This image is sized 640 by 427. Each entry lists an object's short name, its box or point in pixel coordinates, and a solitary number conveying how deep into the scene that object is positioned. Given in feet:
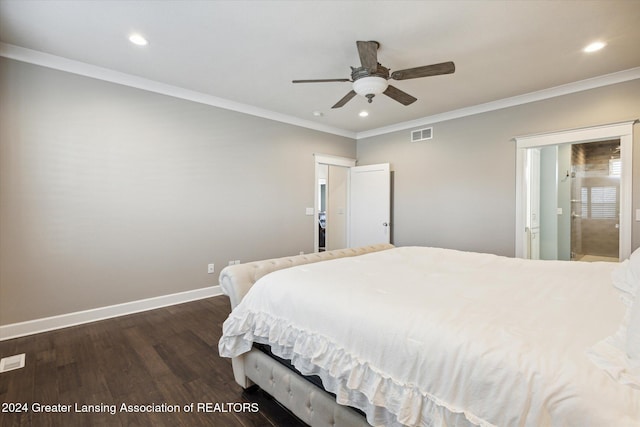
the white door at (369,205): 16.39
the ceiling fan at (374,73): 7.46
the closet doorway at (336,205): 18.63
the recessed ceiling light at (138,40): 8.06
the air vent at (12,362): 7.15
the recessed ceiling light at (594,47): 8.33
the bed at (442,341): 2.67
